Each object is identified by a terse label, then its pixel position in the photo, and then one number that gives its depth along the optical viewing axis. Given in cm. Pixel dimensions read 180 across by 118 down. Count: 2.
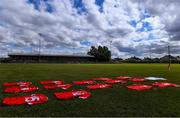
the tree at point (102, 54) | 6466
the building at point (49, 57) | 5914
